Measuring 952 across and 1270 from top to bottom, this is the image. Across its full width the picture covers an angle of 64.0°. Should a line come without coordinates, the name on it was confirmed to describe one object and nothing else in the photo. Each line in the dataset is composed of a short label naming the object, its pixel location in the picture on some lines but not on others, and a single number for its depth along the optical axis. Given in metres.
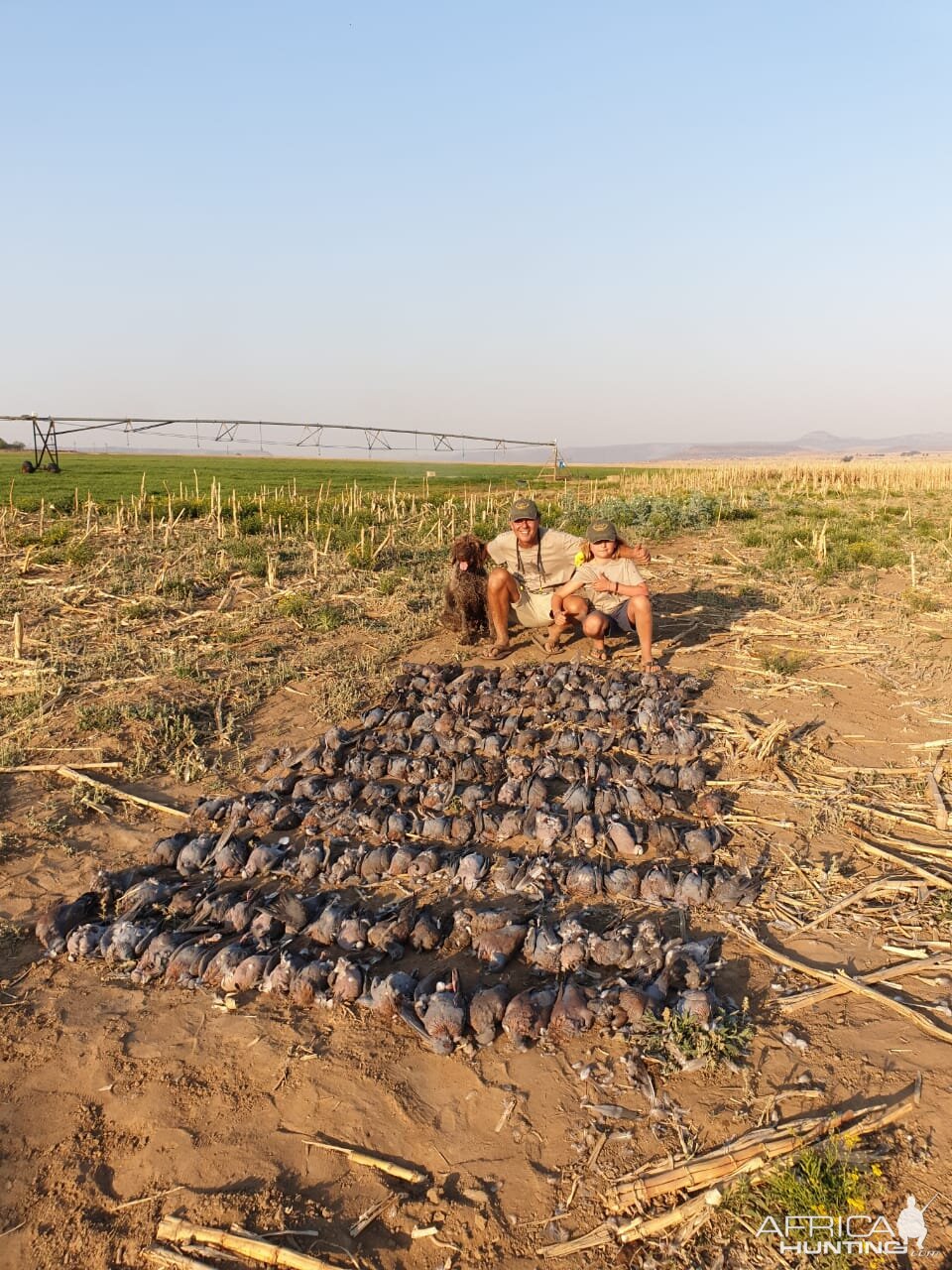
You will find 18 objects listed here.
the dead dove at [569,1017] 3.62
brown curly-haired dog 9.05
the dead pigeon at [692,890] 4.59
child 8.22
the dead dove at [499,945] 4.12
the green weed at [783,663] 8.17
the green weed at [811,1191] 2.65
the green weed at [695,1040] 3.37
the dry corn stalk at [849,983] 3.54
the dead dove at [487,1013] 3.65
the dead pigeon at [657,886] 4.62
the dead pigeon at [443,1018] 3.64
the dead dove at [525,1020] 3.62
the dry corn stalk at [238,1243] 2.64
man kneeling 8.86
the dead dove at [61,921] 4.41
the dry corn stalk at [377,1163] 2.98
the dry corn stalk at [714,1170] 2.68
